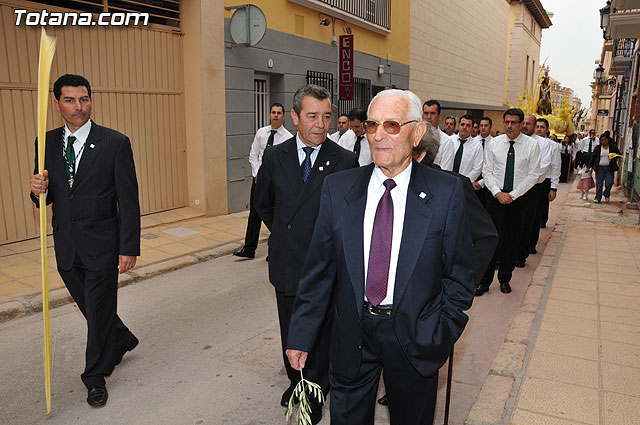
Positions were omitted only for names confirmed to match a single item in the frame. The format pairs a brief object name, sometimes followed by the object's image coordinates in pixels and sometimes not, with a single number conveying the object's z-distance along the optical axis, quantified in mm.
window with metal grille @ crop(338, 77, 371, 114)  14737
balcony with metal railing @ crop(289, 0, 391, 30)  12455
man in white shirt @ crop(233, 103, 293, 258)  7312
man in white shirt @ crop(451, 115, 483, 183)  7688
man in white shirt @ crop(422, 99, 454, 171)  7016
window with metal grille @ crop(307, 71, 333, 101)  12656
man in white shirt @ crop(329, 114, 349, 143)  9055
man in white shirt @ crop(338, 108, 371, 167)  7246
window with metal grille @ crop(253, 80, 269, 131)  11359
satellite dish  9469
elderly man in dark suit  2184
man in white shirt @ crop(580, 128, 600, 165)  14469
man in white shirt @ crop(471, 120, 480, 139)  8849
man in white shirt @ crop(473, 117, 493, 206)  7670
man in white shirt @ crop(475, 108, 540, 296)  6258
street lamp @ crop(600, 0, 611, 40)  12583
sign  13562
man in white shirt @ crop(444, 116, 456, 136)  9469
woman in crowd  13812
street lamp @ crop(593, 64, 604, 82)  25861
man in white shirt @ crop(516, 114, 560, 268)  6918
